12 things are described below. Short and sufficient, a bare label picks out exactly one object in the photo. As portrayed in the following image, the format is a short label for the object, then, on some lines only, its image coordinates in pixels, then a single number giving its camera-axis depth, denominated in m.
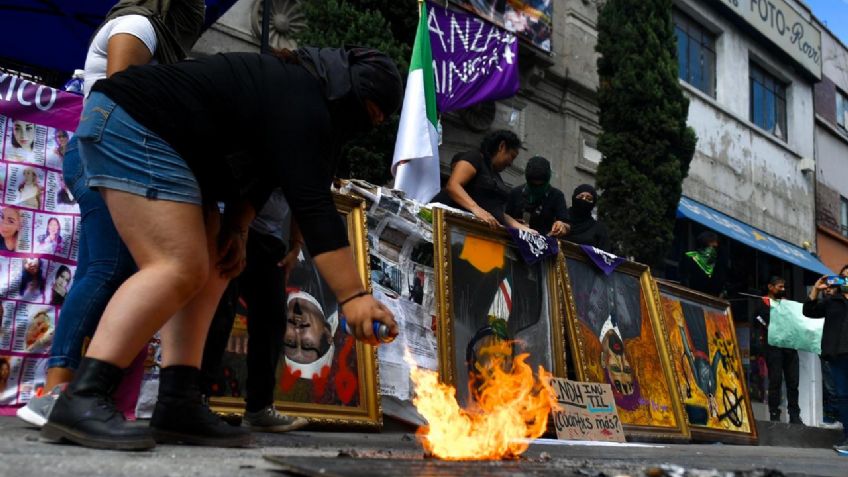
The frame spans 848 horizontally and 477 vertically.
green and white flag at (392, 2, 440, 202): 6.86
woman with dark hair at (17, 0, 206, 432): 3.07
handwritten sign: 5.26
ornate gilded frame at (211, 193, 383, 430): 4.31
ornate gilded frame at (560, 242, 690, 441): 6.15
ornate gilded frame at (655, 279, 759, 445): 7.17
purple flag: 11.62
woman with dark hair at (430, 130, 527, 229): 6.10
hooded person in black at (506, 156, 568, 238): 7.20
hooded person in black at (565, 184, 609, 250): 7.53
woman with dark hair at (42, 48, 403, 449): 2.55
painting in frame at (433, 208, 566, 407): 5.36
